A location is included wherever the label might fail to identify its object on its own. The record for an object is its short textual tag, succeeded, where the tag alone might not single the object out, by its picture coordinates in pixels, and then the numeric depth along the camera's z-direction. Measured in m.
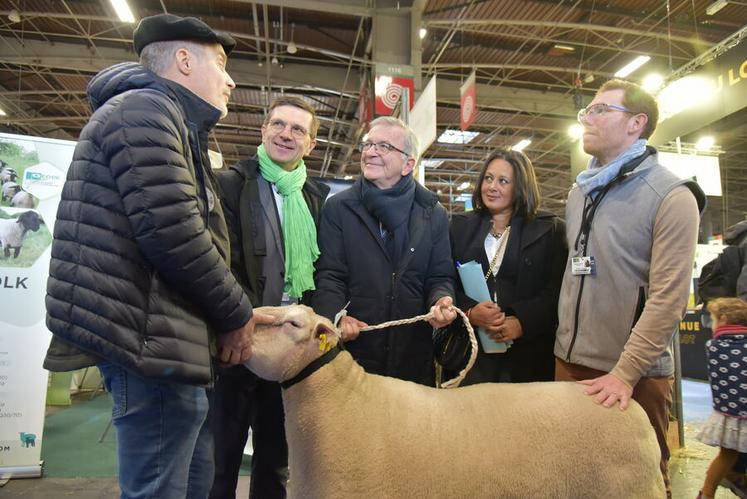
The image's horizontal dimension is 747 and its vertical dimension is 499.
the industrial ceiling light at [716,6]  8.05
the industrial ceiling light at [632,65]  10.31
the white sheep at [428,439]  1.52
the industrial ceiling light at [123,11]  7.67
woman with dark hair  2.27
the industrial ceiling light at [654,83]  6.96
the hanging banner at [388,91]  5.27
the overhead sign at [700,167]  6.36
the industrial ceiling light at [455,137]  14.88
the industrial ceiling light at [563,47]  10.38
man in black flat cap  1.30
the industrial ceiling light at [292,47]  9.77
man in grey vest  1.74
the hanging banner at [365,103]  9.51
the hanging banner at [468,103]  7.73
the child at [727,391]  3.31
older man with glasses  2.15
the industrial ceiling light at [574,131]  10.29
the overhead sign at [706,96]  5.86
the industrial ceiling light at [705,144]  7.32
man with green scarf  2.11
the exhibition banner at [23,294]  3.98
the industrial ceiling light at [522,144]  15.26
